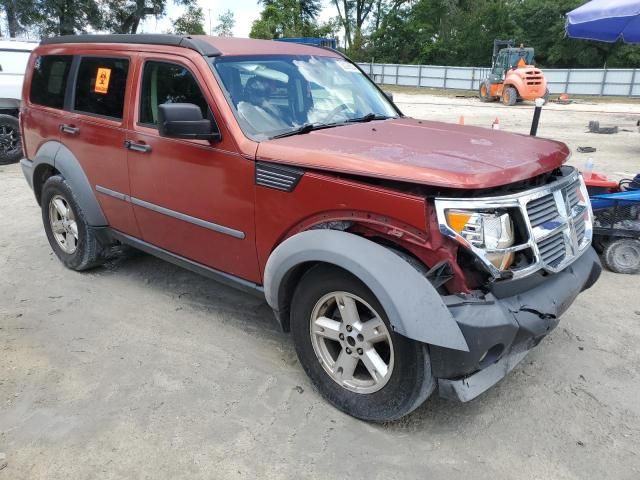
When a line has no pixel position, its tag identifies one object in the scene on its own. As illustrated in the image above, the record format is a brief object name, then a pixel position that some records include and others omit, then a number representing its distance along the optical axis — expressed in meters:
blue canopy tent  7.13
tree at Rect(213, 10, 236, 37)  52.32
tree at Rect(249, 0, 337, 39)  46.03
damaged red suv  2.52
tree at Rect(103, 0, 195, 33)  33.78
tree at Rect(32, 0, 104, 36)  30.69
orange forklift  22.89
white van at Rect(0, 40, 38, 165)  9.89
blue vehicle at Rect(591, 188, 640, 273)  4.70
